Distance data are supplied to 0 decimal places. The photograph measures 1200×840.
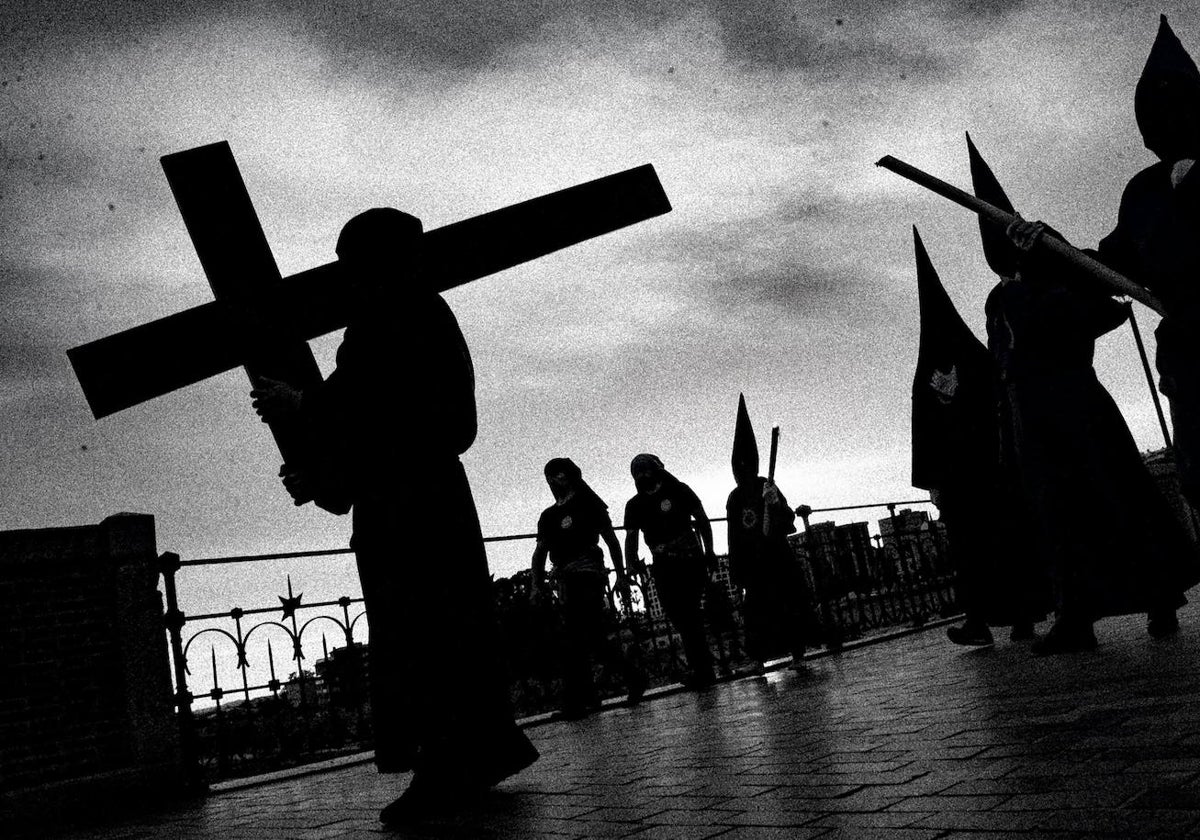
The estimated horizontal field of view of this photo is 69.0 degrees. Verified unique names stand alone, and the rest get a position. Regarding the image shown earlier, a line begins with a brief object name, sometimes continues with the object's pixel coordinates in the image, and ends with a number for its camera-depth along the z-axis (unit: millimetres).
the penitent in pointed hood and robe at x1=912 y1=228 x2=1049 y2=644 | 6426
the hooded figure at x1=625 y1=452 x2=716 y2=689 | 8125
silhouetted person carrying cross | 3162
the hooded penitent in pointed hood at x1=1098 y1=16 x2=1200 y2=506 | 3531
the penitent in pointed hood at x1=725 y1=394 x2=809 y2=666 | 8203
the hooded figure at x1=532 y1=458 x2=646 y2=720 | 7738
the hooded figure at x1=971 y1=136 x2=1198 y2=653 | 4910
